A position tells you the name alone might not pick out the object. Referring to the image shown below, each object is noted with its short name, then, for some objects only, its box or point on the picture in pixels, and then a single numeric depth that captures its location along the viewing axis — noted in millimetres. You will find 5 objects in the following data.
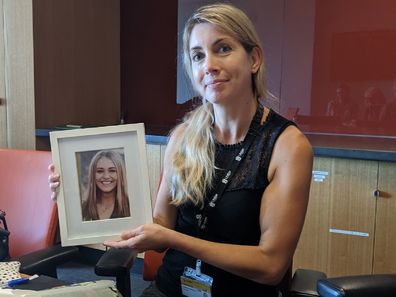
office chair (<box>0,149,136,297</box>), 1647
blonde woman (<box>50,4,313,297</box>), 1176
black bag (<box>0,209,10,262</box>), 1430
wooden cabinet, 1999
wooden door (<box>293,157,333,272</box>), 2113
